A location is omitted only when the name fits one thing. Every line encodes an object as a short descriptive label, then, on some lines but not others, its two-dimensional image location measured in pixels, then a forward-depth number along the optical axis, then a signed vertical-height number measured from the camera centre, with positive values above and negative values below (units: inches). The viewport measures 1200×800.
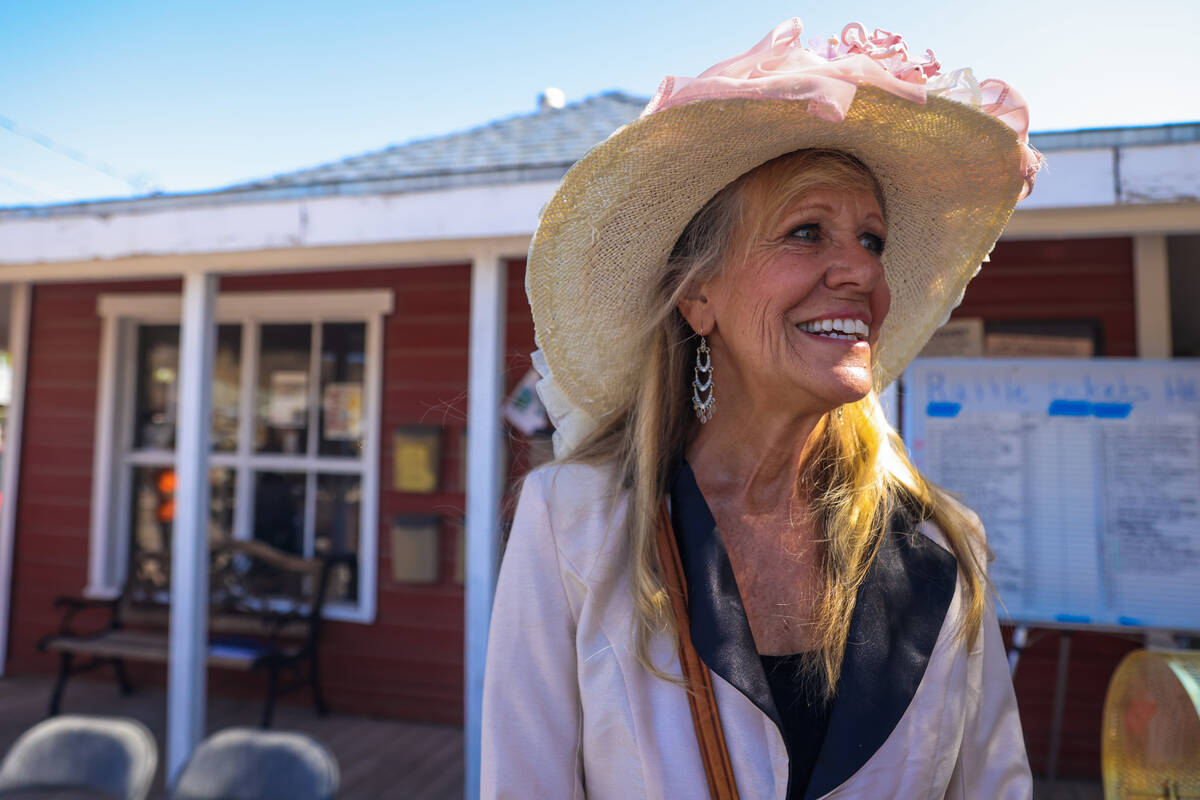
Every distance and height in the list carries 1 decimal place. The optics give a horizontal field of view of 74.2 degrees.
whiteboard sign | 106.6 -1.3
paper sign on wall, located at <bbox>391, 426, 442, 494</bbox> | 179.6 -0.2
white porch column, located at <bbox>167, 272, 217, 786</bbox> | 132.0 -13.7
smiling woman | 40.3 -1.7
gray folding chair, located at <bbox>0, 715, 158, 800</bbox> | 76.8 -30.1
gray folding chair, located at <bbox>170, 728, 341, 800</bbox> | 71.0 -28.7
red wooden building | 114.0 +24.7
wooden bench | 171.9 -37.3
